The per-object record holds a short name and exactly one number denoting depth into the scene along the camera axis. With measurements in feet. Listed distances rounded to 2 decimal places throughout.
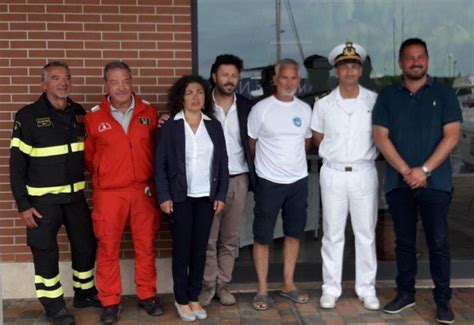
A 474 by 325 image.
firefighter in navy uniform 14.02
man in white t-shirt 14.99
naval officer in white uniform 14.82
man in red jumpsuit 14.23
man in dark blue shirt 13.98
